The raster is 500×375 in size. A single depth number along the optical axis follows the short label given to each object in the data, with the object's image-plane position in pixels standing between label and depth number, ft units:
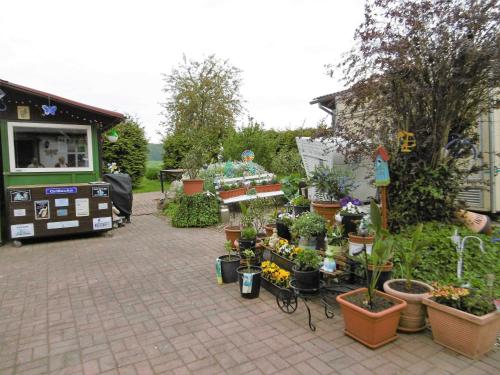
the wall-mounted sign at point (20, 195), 21.77
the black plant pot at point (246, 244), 15.37
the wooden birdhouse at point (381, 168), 12.60
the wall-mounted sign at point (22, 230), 21.98
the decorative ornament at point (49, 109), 24.25
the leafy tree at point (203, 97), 72.95
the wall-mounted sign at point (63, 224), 22.99
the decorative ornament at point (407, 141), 14.48
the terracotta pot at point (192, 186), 28.12
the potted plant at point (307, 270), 11.79
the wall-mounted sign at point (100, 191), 24.11
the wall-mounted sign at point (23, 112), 24.13
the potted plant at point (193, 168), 28.19
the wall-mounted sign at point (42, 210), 22.50
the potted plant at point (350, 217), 14.67
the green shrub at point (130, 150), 56.44
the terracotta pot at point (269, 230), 17.76
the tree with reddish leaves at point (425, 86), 14.02
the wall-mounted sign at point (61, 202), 23.02
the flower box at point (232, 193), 29.89
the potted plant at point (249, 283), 12.80
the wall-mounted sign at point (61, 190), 22.75
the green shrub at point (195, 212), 27.50
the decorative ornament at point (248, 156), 40.83
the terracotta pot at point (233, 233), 18.18
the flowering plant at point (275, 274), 12.84
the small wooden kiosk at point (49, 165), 22.47
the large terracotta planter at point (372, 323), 9.16
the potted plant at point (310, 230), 14.12
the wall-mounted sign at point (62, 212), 23.11
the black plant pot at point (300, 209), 20.94
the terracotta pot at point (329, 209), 17.62
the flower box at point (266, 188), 32.75
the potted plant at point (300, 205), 20.98
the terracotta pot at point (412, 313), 10.00
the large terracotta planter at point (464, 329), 8.55
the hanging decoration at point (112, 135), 32.30
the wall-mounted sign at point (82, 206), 23.69
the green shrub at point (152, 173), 74.13
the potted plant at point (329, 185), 18.14
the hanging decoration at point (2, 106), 23.37
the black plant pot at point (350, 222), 14.64
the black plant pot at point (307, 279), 11.78
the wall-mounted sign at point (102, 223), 24.34
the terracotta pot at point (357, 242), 12.40
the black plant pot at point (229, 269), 14.65
